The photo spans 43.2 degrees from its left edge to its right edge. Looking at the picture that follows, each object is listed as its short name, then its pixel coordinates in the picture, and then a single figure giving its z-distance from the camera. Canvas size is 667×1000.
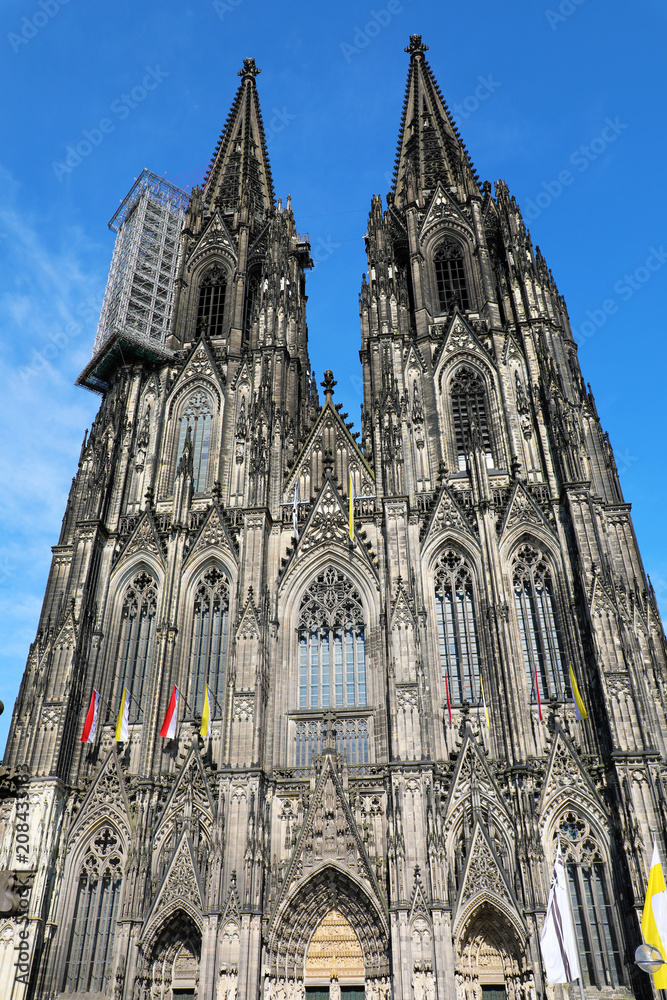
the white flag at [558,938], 19.48
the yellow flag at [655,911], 19.35
